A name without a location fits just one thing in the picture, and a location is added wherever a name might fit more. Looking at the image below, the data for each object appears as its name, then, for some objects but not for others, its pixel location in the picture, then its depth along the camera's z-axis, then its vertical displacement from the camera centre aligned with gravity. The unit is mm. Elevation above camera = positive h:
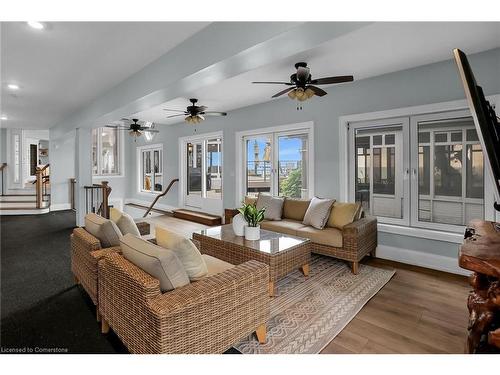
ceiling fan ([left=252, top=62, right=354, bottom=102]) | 3178 +1122
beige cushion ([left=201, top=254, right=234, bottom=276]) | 2240 -719
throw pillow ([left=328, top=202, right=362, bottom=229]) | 3669 -455
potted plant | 3273 -479
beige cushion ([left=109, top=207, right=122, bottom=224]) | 2805 -336
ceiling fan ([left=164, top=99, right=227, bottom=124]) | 4941 +1249
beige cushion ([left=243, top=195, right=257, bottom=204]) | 4922 -339
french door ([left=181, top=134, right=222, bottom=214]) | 6859 +236
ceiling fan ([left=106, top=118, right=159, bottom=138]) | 6375 +1261
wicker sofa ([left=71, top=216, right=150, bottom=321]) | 2262 -666
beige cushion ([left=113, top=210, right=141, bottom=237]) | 2660 -410
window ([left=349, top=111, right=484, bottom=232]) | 3463 +142
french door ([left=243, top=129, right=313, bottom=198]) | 5051 +351
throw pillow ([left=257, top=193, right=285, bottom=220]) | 4434 -407
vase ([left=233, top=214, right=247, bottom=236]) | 3422 -544
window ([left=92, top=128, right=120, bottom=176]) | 9250 +1050
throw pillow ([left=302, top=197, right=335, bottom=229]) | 3783 -456
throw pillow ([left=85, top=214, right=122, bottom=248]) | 2502 -468
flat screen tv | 1373 +298
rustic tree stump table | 1166 -529
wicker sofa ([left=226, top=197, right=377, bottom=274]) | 3336 -705
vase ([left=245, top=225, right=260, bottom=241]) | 3273 -618
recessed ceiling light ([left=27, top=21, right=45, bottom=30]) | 2412 +1411
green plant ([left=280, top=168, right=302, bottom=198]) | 5168 -77
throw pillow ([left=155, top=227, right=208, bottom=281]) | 1821 -504
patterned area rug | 2000 -1157
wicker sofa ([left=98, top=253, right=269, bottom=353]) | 1470 -761
